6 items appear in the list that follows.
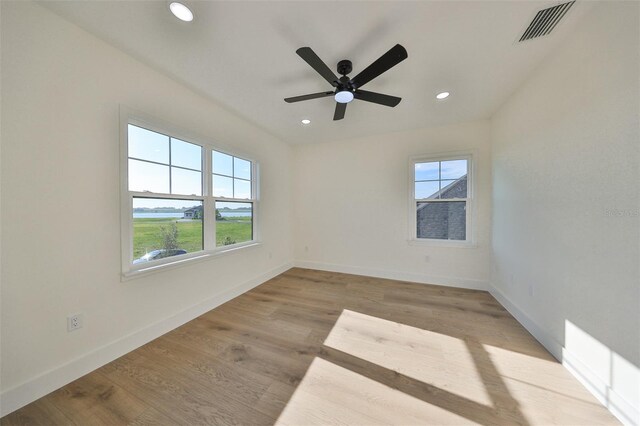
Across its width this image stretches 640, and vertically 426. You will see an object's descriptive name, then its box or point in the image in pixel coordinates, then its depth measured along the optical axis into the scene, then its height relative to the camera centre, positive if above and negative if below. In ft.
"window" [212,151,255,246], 9.36 +0.64
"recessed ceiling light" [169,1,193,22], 4.52 +4.52
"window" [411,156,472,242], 11.18 +0.73
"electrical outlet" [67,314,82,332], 5.06 -2.77
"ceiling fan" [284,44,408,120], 4.96 +3.77
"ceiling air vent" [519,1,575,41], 4.67 +4.60
